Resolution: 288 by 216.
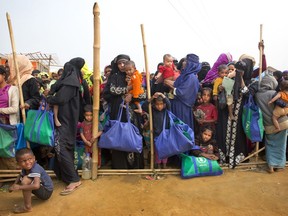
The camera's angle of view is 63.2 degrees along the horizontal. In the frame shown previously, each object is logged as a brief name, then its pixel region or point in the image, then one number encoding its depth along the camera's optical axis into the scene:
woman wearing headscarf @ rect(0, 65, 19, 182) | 3.50
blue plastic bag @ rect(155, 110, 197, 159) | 3.57
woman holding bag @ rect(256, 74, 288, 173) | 3.93
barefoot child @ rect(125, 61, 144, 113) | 3.57
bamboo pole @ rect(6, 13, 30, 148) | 3.59
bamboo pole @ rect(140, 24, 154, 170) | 3.71
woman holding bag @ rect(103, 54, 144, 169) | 3.71
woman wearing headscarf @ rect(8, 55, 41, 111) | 3.80
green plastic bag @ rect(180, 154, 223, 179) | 3.68
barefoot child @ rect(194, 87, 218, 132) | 4.12
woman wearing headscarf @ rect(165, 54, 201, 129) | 3.91
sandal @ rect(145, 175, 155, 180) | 3.73
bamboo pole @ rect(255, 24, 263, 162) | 4.04
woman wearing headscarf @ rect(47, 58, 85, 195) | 3.36
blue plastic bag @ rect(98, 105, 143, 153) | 3.47
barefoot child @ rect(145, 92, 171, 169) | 3.81
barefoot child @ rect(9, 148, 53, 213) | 2.83
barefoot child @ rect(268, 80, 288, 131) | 3.77
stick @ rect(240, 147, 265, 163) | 4.07
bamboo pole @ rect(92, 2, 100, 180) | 3.54
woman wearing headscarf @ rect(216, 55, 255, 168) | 3.93
